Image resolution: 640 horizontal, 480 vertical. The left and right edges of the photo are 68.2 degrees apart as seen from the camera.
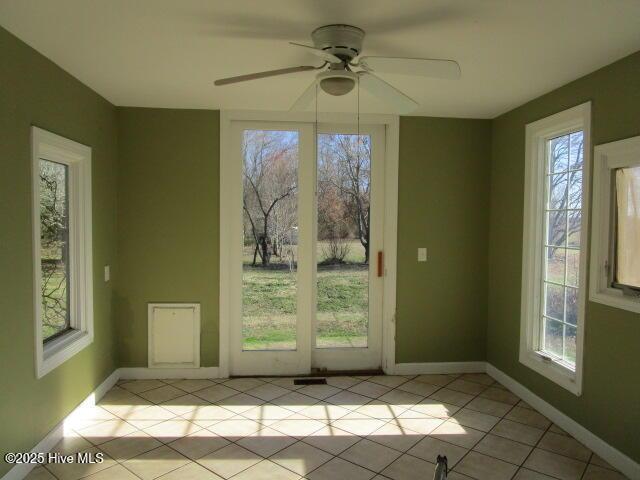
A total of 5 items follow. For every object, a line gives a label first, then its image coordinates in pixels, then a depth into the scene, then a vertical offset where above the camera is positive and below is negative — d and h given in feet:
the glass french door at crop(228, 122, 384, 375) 13.70 -0.68
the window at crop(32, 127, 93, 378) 8.80 -0.56
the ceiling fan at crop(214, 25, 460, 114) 7.07 +2.46
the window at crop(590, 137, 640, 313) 8.66 +0.05
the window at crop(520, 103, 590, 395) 10.17 -0.44
